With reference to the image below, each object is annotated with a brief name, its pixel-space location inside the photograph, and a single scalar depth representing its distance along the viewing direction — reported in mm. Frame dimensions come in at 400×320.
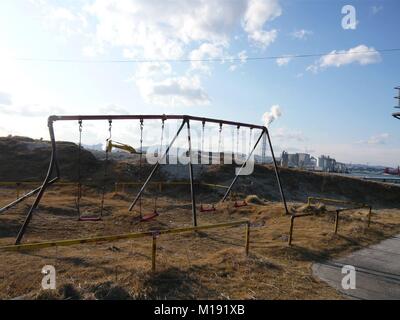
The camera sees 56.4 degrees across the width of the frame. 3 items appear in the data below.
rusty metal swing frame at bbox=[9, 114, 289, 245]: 11055
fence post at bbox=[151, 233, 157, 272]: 6898
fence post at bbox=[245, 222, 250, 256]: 8806
